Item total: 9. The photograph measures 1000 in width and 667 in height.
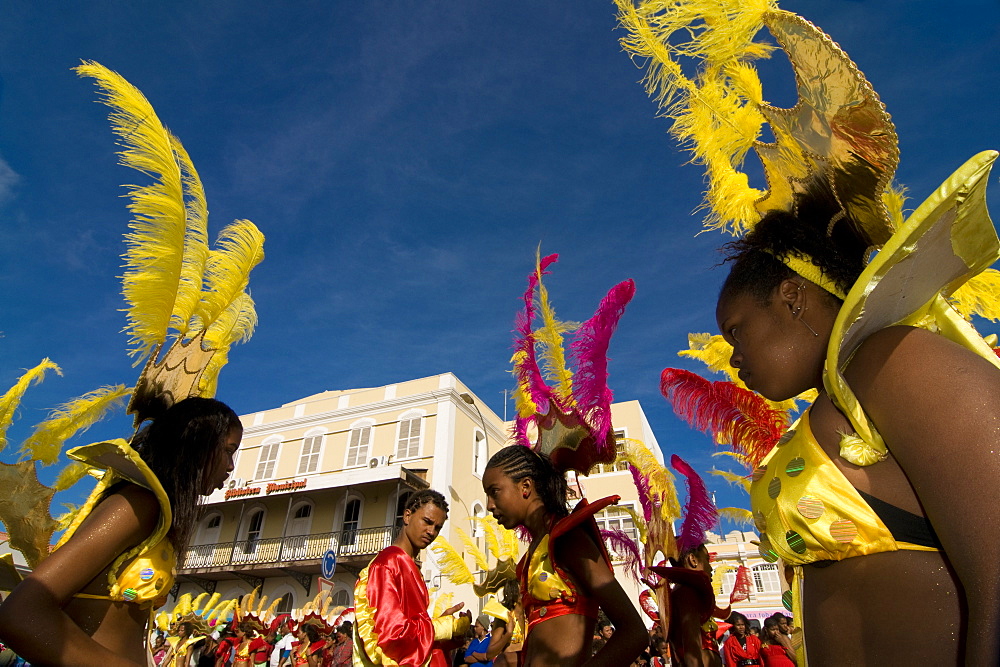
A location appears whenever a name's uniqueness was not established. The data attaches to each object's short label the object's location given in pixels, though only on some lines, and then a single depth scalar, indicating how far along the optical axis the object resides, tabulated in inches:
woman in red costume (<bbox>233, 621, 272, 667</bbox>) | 387.8
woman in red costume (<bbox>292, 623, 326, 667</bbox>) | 390.9
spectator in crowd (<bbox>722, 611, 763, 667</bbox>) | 300.8
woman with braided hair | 92.5
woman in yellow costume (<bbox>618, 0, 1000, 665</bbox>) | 39.2
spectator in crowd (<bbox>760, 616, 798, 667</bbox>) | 263.6
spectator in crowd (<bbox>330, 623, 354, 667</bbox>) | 325.7
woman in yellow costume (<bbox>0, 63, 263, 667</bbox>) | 69.0
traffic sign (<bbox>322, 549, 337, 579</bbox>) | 483.5
